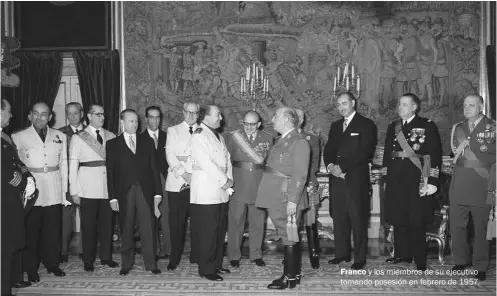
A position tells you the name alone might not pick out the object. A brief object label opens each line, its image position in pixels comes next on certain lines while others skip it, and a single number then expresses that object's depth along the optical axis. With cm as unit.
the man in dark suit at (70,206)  525
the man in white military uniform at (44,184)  456
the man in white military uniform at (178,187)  481
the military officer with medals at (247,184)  496
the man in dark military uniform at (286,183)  389
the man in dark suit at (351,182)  480
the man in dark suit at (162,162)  523
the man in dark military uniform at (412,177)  465
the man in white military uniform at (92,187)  484
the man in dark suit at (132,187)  458
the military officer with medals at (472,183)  441
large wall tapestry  681
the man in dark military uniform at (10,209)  361
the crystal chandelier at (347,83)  679
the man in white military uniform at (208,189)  423
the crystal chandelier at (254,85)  692
